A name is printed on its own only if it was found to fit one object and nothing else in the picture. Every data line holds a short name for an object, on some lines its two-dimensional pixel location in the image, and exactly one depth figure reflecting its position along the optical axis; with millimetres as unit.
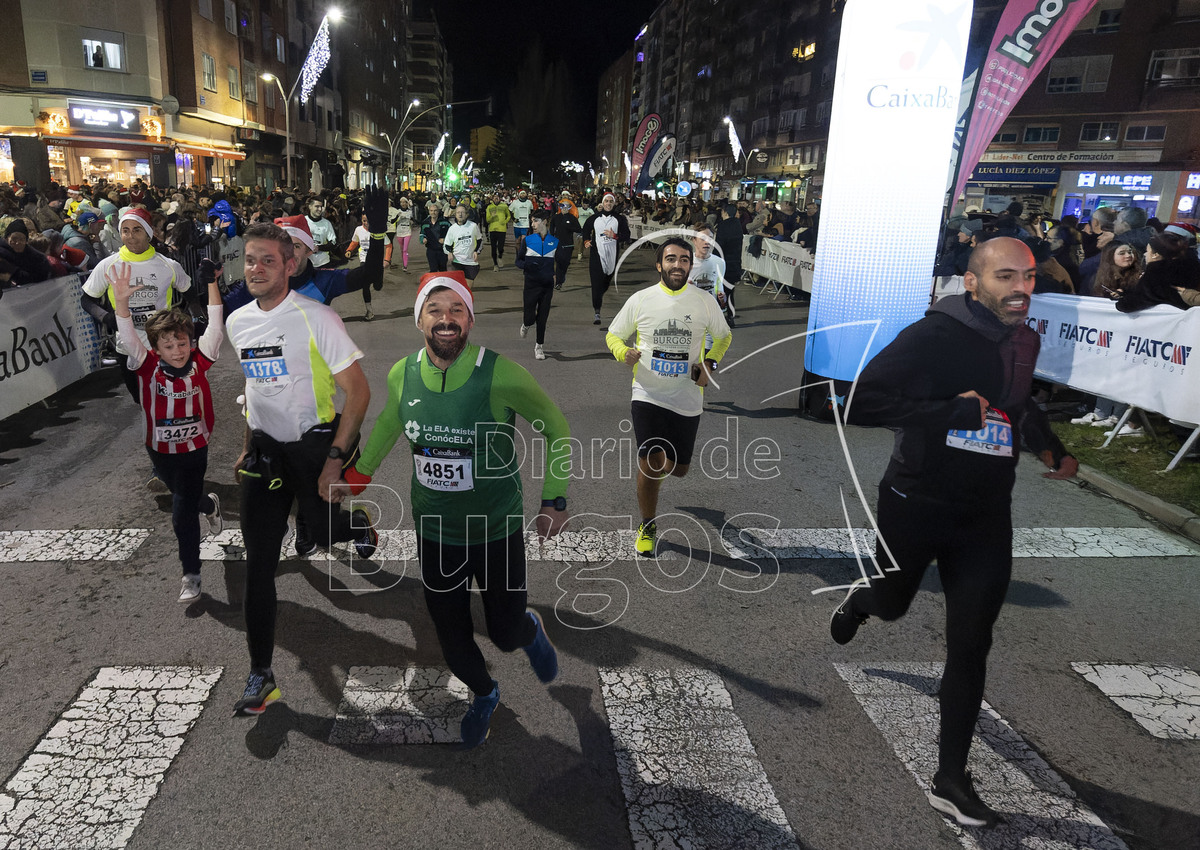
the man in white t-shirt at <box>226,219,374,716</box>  3771
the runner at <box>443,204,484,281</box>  15219
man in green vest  3330
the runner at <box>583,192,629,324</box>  15812
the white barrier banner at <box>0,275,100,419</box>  8609
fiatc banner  7598
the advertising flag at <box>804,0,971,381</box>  8164
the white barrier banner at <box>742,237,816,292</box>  19828
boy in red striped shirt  4844
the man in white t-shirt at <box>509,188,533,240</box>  27338
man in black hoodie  3234
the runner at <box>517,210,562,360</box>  12508
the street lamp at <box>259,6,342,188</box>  30188
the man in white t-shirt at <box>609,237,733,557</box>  5625
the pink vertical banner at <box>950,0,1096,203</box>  10656
